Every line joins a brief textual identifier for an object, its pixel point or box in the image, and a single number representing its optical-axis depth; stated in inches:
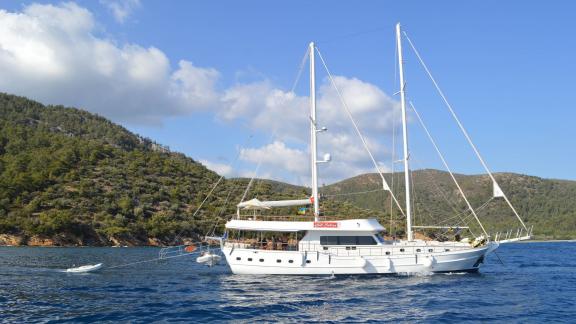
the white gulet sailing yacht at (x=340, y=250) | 1242.6
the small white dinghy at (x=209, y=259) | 1380.4
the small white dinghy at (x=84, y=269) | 1331.2
